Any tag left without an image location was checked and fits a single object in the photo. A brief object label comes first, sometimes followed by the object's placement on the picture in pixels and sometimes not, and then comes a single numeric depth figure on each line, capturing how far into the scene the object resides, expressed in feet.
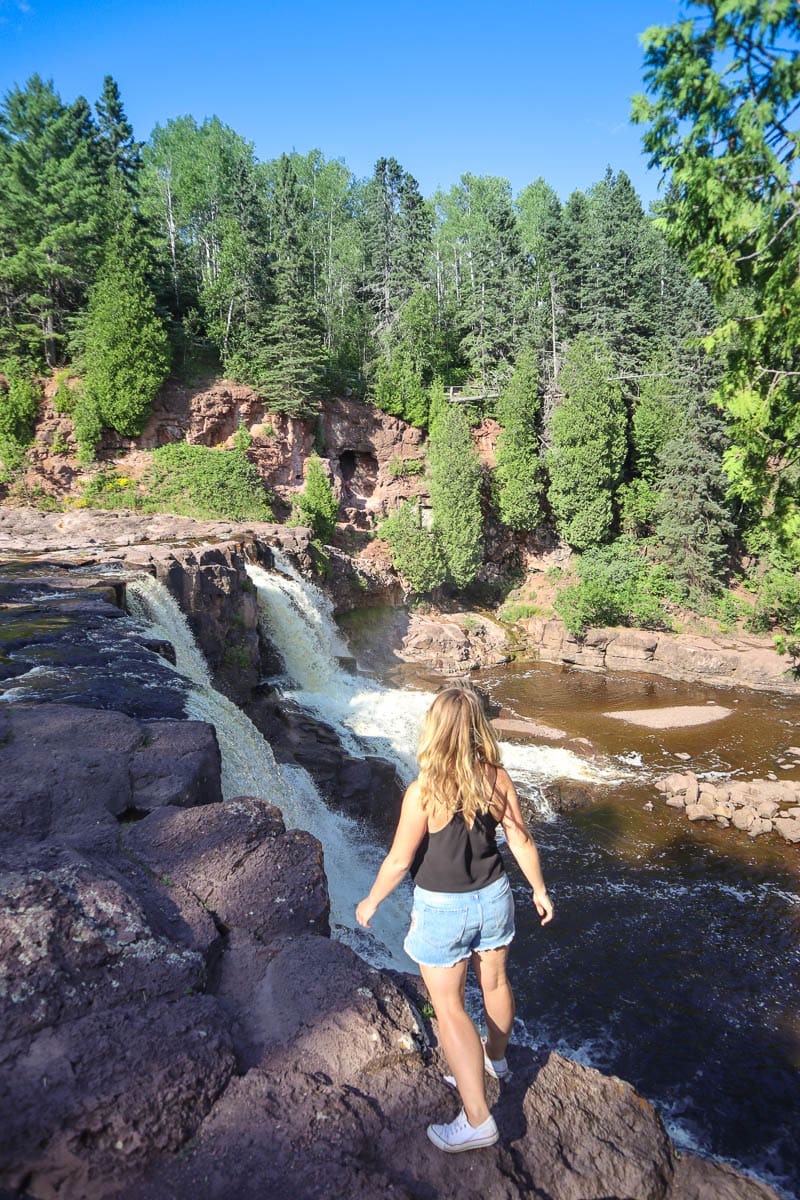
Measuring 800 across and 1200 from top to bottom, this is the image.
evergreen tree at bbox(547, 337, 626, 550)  76.13
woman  8.62
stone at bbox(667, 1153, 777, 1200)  8.11
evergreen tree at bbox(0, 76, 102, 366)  70.18
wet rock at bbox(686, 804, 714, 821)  34.32
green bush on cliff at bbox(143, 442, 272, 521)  68.80
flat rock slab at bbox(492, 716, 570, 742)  46.68
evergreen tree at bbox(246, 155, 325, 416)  77.77
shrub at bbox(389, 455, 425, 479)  87.61
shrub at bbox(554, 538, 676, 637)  69.62
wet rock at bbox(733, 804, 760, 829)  33.47
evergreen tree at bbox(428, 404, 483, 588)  75.05
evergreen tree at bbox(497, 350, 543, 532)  80.33
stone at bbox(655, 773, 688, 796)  36.96
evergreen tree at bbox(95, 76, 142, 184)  86.99
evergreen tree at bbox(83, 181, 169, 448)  69.62
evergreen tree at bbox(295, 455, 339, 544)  75.87
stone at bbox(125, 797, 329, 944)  11.10
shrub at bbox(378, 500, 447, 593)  72.38
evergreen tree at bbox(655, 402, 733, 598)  71.05
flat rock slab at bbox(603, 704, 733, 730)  49.21
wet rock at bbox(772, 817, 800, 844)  32.01
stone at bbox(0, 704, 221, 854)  12.85
